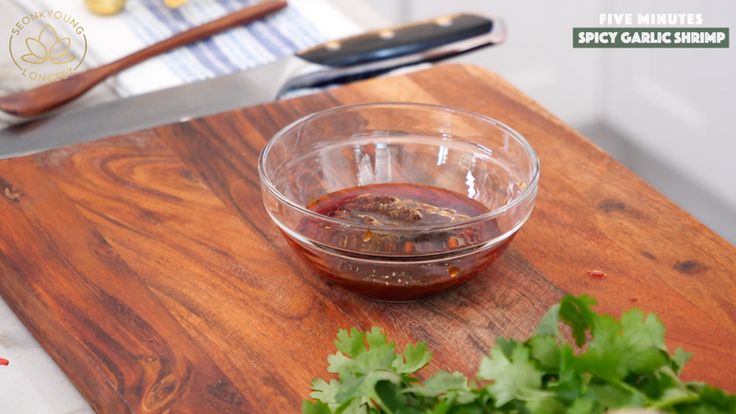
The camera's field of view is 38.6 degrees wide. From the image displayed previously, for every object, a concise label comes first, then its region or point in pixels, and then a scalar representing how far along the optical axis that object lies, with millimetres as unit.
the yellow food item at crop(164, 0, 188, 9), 1664
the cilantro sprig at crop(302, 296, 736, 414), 667
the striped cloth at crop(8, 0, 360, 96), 1463
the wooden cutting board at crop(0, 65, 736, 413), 890
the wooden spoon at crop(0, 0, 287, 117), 1285
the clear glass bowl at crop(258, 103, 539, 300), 925
